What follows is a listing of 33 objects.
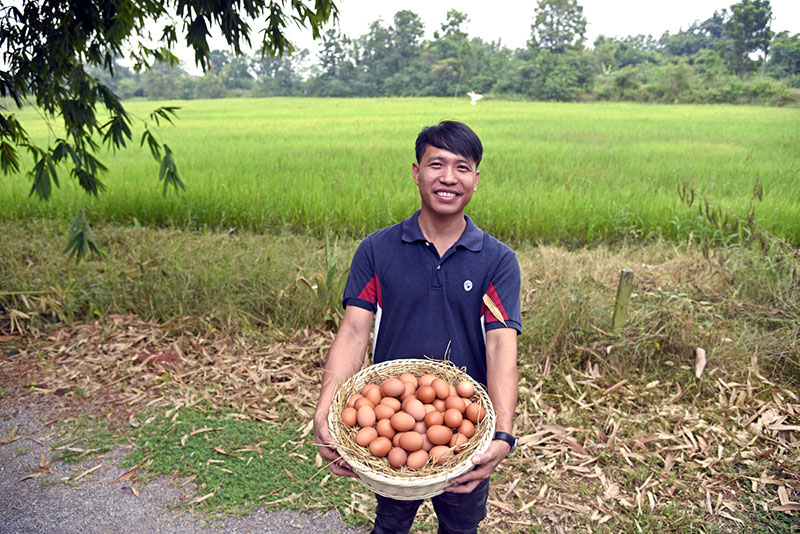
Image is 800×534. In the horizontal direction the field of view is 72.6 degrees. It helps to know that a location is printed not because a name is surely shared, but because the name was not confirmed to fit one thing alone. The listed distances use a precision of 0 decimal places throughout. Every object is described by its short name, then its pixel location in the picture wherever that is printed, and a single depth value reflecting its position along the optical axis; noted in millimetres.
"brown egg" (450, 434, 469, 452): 1502
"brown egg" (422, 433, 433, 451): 1560
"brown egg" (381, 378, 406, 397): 1663
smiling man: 1599
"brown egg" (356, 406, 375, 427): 1579
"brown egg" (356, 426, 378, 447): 1542
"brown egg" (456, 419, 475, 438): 1558
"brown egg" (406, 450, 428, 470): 1481
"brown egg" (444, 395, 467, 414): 1604
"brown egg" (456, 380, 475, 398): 1629
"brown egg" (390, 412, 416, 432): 1561
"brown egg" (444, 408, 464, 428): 1565
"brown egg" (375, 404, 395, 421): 1604
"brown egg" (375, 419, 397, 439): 1564
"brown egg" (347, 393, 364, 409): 1641
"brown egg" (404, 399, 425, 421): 1604
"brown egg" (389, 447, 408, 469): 1505
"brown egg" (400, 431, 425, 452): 1514
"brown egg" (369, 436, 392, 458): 1524
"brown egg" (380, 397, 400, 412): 1634
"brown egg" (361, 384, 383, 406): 1659
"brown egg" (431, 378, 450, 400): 1642
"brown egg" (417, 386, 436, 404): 1635
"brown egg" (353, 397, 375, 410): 1629
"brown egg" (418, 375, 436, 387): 1666
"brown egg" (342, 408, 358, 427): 1594
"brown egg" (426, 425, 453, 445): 1542
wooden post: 3408
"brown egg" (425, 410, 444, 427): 1579
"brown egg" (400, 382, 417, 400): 1670
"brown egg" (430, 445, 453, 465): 1472
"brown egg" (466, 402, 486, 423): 1578
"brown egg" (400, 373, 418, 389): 1688
